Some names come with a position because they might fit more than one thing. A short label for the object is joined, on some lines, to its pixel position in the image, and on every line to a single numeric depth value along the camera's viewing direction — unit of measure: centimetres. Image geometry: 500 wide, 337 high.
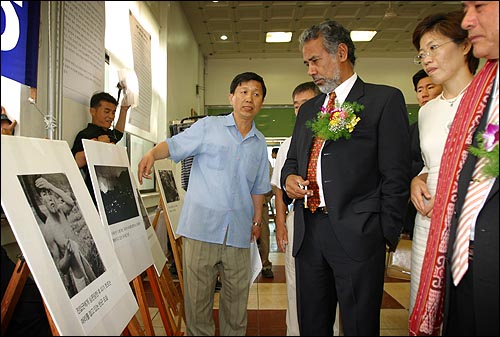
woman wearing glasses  78
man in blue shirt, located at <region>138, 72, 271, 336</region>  96
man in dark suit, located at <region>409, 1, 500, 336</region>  63
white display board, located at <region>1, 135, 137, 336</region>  69
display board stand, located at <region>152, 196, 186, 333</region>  113
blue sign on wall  116
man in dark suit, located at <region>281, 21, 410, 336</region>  81
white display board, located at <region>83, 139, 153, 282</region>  112
